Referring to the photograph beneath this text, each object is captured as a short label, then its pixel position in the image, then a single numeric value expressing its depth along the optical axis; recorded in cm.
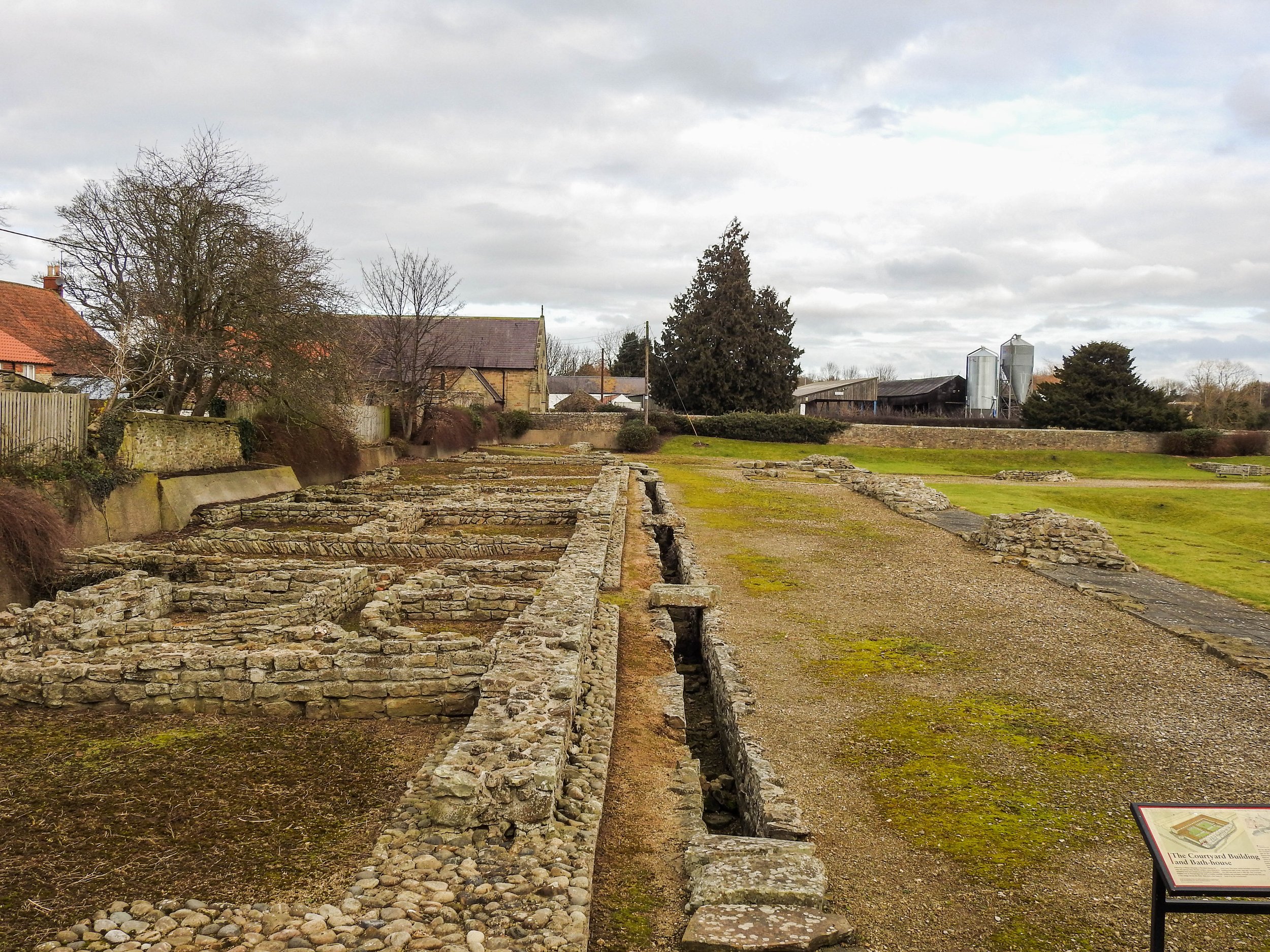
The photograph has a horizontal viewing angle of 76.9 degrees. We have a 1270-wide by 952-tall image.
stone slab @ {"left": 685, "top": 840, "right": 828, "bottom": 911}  418
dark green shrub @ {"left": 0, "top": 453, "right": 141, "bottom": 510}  1145
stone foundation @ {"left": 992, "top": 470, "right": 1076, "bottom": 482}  3397
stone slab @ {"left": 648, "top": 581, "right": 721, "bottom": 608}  1064
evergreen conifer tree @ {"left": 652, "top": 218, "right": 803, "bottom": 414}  4878
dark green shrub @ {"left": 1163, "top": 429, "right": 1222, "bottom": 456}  4184
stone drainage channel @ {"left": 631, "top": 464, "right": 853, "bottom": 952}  399
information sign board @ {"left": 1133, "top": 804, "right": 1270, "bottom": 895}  308
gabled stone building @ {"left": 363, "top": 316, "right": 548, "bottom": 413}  4978
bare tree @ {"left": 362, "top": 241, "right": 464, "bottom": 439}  3275
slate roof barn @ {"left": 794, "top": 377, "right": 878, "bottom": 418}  6531
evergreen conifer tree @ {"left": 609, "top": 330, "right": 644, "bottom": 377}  8181
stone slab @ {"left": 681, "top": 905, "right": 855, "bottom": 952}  384
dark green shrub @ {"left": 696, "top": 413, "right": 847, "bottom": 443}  4428
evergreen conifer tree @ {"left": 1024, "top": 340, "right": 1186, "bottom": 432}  4347
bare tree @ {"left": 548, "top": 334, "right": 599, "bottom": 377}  10231
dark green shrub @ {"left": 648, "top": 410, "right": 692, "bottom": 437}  4562
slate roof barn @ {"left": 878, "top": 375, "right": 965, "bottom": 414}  6284
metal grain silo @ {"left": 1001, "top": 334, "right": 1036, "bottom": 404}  6344
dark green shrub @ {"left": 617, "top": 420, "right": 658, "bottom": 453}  4256
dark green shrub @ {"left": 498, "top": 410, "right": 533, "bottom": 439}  4584
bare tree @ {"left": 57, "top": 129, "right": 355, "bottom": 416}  1562
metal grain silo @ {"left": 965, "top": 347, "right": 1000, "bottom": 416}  6041
